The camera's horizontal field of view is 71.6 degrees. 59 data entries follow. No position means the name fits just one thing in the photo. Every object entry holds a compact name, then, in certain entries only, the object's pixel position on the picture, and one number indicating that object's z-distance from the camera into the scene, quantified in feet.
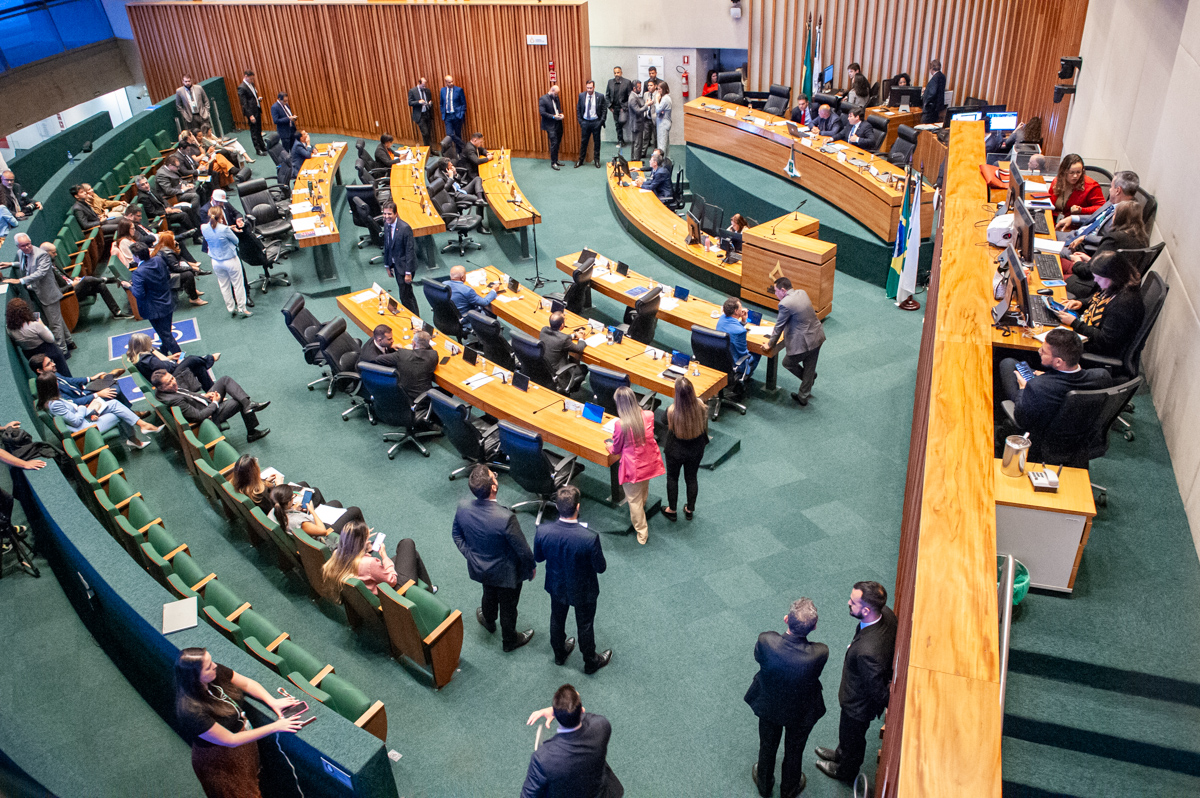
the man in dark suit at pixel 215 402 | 23.02
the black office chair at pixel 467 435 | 21.68
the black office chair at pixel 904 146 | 39.37
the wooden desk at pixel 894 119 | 43.86
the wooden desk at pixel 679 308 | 26.55
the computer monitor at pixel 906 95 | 44.14
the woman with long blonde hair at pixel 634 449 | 19.43
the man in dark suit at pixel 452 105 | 50.78
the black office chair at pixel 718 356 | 24.62
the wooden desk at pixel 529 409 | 21.42
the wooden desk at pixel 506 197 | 36.27
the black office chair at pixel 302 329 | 26.99
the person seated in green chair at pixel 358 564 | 16.62
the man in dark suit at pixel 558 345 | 25.29
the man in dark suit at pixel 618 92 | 49.52
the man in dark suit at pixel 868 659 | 12.82
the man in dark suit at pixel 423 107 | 51.19
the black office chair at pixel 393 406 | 23.29
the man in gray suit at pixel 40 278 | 28.68
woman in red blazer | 22.75
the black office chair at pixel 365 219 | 38.22
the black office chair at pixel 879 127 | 40.93
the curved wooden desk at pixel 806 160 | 33.94
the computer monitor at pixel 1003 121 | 31.63
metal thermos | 14.65
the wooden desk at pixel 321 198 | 33.55
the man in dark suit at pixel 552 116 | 48.16
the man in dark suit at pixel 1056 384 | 15.06
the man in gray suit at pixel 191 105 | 50.47
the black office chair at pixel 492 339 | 26.25
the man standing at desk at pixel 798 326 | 25.25
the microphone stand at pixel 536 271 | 34.95
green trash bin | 14.23
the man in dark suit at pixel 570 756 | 11.51
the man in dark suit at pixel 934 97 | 41.78
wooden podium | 30.40
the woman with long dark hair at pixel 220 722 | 12.38
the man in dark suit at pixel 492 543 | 16.01
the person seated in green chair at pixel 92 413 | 22.06
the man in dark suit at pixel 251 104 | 51.52
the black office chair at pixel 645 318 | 27.04
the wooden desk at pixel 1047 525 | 14.03
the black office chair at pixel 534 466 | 19.97
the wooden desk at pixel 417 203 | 35.94
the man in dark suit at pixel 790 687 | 12.79
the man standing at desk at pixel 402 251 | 31.86
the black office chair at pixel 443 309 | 28.96
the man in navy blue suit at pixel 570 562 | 15.48
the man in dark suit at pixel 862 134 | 40.50
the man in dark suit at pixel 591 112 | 47.75
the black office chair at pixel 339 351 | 26.25
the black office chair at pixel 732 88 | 48.02
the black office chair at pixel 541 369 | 24.90
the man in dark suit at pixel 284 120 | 47.57
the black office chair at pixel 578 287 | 30.25
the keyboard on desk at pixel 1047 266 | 20.20
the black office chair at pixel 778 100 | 46.52
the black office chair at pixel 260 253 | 33.94
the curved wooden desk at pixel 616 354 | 24.07
